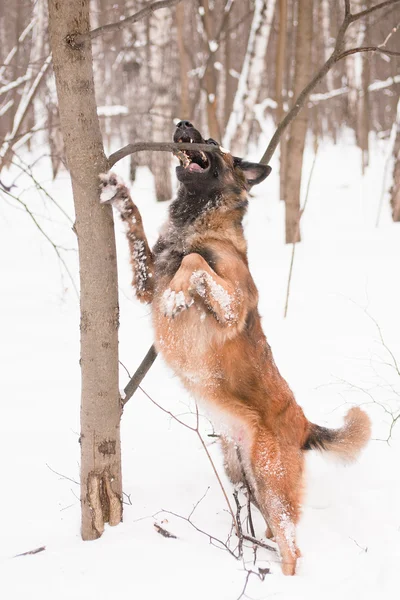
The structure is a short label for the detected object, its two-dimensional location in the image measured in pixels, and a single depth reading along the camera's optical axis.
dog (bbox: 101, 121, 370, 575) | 2.80
